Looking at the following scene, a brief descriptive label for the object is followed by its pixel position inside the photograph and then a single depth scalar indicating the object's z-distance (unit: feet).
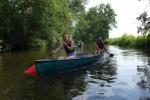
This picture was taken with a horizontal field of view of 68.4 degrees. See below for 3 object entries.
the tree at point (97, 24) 113.34
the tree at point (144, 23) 24.37
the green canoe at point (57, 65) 17.39
